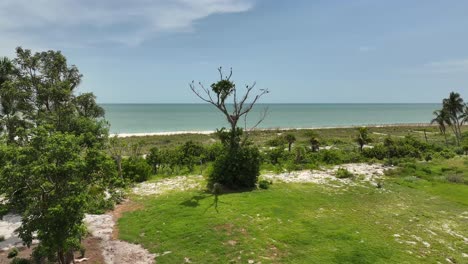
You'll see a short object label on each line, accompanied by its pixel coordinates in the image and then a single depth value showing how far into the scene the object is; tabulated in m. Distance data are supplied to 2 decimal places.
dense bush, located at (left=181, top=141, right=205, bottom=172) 30.33
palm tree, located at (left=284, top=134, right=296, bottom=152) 39.42
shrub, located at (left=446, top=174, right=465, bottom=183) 24.13
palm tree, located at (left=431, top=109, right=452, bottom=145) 50.62
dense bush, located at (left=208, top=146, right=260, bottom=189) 21.33
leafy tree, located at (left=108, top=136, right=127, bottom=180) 23.72
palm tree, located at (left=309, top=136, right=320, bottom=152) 38.81
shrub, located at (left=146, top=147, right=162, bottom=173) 29.77
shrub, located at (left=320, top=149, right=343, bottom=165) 31.59
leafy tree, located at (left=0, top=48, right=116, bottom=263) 8.94
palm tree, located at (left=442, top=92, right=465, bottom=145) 51.88
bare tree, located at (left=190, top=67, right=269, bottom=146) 22.64
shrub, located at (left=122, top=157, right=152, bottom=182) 25.20
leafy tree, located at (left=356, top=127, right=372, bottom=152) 37.09
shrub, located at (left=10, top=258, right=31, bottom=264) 11.72
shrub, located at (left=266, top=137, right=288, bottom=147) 47.81
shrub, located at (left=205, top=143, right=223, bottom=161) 33.70
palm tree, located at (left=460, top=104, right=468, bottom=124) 52.53
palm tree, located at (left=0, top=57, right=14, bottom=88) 19.09
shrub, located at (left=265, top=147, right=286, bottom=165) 32.03
